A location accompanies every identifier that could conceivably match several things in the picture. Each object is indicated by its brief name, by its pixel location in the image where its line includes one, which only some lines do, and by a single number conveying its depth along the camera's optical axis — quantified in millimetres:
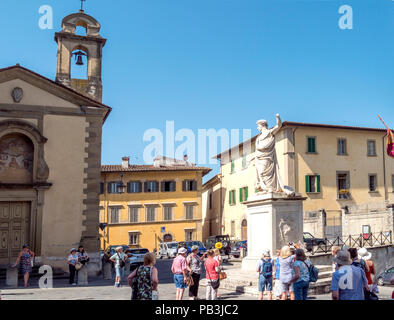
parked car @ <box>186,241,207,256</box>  32406
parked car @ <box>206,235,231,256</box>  31578
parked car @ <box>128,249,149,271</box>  25728
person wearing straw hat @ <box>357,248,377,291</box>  8191
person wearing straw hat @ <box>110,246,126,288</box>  15242
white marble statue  13656
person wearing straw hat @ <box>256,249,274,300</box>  10508
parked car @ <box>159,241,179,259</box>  35822
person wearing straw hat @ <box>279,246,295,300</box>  8844
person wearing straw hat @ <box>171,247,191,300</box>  10562
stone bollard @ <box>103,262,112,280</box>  18422
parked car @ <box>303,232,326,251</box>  26017
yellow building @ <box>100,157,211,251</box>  45281
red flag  29559
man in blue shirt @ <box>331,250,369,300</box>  6199
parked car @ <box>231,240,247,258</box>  29478
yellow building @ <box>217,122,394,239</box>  36688
